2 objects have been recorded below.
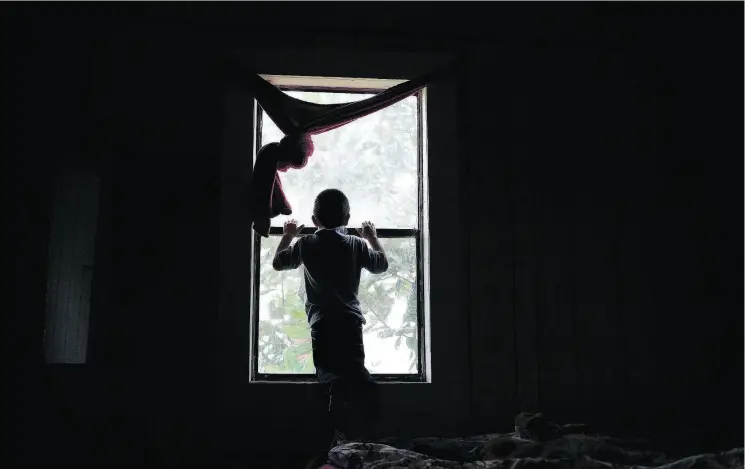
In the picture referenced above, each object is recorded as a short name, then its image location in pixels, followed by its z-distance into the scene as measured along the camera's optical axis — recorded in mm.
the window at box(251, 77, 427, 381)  3523
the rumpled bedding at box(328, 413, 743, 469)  2180
